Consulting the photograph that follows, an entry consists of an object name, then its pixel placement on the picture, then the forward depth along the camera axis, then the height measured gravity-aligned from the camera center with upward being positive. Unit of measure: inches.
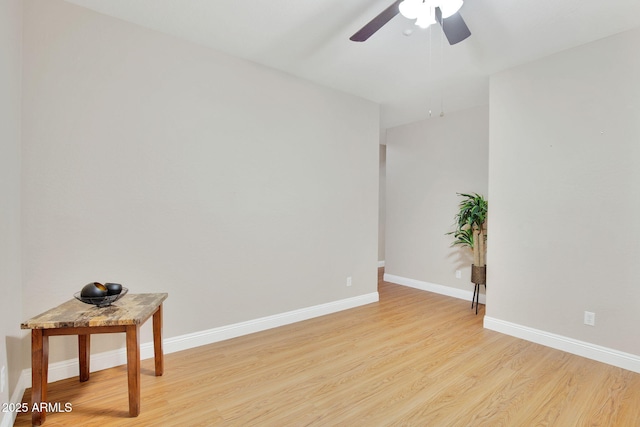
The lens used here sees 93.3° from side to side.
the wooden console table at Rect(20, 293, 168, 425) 67.1 -27.7
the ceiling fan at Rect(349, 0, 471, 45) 72.1 +47.3
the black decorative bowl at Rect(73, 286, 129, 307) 75.0 -23.5
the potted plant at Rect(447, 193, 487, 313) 150.0 -13.5
